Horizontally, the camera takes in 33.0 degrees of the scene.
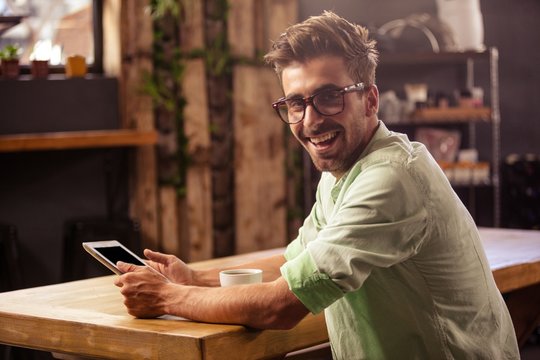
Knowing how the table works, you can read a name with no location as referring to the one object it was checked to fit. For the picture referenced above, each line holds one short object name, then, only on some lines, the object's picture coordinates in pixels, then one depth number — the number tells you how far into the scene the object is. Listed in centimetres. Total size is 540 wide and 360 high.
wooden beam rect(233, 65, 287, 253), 595
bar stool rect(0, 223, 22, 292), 468
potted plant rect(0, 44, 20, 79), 521
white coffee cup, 238
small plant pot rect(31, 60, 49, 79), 534
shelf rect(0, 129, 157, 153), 495
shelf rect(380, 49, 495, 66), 587
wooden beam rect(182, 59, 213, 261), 574
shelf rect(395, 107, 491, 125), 580
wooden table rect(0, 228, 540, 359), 208
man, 207
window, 556
